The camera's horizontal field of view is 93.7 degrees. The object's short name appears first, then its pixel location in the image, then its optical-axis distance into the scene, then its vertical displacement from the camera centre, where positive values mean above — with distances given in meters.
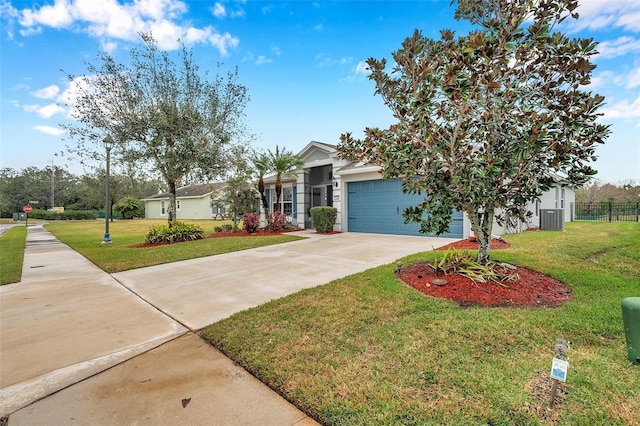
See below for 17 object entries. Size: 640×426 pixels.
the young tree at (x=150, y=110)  11.64 +3.85
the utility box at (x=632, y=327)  2.61 -1.08
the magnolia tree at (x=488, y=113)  4.04 +1.40
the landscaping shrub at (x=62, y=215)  38.91 -1.14
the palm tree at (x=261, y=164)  15.09 +2.11
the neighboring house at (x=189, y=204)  34.34 +0.22
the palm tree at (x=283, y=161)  15.06 +2.23
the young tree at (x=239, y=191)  14.44 +0.79
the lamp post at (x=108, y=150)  11.35 +2.19
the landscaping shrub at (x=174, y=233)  12.20 -1.15
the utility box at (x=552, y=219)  12.40 -0.62
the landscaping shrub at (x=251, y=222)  14.20 -0.78
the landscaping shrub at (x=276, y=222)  15.23 -0.83
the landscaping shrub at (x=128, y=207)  37.25 -0.11
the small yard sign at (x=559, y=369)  1.97 -1.10
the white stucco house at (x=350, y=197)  11.98 +0.39
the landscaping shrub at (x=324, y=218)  13.60 -0.57
